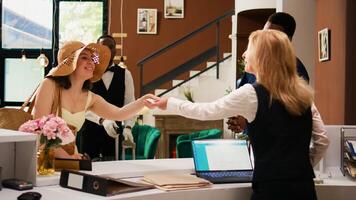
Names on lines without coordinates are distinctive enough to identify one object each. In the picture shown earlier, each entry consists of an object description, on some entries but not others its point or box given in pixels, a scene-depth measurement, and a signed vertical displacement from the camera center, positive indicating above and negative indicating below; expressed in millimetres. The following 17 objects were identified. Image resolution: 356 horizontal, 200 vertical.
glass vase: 2232 -275
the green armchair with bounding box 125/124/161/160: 5062 -430
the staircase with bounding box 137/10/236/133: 7851 +310
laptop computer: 2366 -275
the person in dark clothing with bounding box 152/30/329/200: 2041 -59
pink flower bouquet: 2199 -132
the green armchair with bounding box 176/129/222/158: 4696 -407
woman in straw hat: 2775 +47
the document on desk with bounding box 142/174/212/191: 2127 -346
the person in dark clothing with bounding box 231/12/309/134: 2720 +434
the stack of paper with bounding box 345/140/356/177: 2414 -259
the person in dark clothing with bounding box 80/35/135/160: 4184 -164
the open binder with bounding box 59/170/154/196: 1937 -335
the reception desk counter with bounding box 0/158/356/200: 1958 -363
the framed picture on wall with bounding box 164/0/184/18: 9141 +1681
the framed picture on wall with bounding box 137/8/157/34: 9117 +1425
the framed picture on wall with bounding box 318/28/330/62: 5352 +638
